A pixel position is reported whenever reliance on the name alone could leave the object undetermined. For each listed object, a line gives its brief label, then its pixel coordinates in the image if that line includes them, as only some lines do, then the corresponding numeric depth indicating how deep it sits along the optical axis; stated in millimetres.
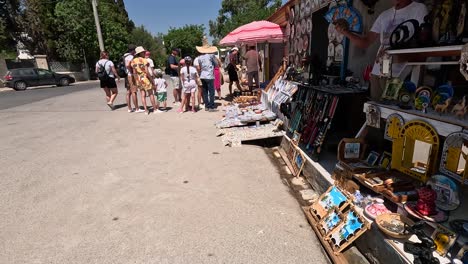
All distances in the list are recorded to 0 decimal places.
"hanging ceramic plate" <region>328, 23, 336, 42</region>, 5047
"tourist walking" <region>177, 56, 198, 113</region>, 7551
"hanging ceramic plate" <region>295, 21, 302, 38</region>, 6773
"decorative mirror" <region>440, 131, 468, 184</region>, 1956
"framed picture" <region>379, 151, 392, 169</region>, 2754
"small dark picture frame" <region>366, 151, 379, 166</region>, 2899
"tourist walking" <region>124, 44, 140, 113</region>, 7473
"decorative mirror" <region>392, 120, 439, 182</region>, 2191
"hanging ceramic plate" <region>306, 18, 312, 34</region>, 6041
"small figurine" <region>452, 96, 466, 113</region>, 2025
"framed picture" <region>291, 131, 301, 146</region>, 4257
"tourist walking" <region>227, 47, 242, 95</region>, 9938
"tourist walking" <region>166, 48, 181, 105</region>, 8812
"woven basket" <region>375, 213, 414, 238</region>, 1989
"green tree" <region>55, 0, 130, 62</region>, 23750
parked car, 17973
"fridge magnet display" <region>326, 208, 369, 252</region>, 2266
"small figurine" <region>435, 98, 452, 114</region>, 2168
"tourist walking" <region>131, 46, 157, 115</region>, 7285
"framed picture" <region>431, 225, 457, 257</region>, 1781
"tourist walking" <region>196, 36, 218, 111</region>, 7699
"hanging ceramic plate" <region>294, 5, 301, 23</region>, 6784
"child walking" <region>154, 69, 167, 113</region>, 7995
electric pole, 21356
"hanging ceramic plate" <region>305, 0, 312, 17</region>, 5991
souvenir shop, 1980
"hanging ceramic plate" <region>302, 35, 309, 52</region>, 6292
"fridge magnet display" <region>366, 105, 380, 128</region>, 2728
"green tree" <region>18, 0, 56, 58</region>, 24016
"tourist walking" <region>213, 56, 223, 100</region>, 9576
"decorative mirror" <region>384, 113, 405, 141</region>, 2449
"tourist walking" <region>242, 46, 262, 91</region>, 9156
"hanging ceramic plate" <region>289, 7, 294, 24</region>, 7344
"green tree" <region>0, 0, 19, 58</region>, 23881
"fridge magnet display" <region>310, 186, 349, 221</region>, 2628
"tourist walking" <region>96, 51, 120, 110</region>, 7855
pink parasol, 8164
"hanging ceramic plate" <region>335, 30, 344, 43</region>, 4732
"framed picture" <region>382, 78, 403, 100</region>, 2635
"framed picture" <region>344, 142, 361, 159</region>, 2984
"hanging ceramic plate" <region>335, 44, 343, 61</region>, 4824
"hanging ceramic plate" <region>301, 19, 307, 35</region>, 6393
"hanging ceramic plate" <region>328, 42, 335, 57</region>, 5152
